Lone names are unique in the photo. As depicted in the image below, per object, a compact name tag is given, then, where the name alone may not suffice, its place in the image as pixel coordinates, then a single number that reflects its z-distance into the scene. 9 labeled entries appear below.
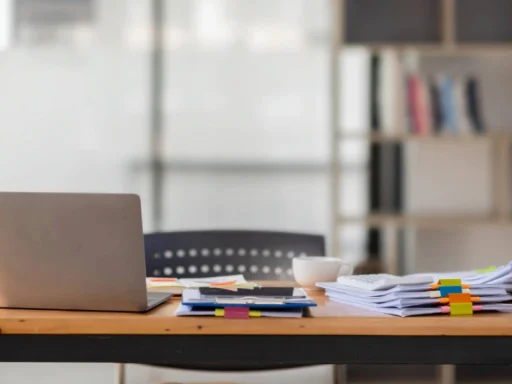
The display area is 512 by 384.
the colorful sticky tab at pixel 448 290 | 2.97
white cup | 3.29
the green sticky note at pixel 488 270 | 3.24
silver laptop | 2.86
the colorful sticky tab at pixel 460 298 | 2.95
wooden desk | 2.82
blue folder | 2.89
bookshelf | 5.71
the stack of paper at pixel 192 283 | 3.20
